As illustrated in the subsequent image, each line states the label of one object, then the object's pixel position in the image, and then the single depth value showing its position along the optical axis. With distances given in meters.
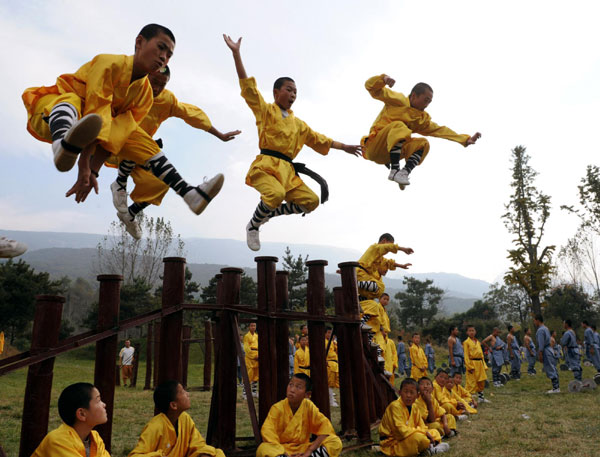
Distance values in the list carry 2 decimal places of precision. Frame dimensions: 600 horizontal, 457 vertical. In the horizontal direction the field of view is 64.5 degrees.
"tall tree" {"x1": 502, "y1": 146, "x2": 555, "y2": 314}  28.19
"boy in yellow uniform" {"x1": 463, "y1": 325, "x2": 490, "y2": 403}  10.92
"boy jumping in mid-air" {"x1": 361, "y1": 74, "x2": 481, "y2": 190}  6.35
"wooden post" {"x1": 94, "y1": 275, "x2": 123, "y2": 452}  3.97
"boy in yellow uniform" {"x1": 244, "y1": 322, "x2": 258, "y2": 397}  11.09
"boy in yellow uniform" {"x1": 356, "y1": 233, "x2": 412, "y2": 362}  8.73
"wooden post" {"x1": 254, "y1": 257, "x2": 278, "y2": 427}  5.19
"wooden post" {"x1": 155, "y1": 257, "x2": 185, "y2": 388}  4.55
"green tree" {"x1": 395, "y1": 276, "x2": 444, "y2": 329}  44.44
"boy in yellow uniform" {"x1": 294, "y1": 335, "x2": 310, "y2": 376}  10.89
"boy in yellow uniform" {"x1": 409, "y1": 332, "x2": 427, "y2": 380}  14.37
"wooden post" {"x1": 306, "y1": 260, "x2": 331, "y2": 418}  5.49
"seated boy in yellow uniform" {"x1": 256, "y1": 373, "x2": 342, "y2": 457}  4.67
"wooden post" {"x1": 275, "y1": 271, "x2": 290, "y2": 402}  5.43
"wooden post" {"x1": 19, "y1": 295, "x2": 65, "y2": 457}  3.50
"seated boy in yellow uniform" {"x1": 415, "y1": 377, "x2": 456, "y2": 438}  6.47
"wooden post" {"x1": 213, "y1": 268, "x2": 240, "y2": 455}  5.04
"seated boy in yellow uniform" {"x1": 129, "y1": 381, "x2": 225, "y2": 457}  4.01
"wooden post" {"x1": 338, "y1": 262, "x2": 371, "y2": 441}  5.93
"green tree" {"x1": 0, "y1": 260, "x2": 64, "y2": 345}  21.88
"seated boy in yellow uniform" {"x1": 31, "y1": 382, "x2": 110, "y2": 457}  3.19
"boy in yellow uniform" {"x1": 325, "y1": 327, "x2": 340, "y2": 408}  10.54
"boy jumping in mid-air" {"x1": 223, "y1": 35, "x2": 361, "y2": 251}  5.25
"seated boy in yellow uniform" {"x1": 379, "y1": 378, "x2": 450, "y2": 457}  5.65
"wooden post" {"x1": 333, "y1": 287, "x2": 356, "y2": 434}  6.11
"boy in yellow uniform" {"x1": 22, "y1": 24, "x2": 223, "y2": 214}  3.49
